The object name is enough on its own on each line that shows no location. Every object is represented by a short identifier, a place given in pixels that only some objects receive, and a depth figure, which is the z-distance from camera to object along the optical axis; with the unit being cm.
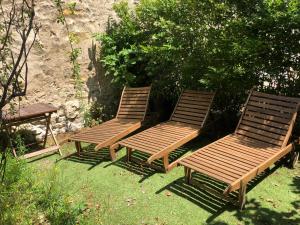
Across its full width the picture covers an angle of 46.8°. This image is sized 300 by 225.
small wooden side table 626
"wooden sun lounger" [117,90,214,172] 567
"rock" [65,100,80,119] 763
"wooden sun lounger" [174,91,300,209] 457
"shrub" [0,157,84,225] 419
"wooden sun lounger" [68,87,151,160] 633
